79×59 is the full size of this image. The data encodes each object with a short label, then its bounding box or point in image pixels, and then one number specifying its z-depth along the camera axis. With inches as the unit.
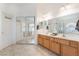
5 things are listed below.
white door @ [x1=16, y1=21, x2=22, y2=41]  71.2
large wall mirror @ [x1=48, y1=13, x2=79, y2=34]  66.9
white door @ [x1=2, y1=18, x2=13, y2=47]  62.7
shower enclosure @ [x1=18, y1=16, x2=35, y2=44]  80.4
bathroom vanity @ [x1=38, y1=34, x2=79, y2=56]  59.3
